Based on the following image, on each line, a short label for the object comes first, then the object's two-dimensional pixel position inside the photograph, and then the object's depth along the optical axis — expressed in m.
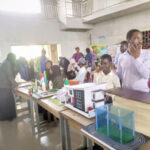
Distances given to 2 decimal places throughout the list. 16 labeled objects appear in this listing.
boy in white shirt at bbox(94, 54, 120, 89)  1.65
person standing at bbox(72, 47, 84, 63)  4.79
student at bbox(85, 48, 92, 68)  4.68
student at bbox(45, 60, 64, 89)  2.33
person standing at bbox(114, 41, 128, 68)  2.43
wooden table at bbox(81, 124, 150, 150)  0.78
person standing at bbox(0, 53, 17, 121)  2.83
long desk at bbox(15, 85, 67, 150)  1.42
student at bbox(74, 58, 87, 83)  3.10
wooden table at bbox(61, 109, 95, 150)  1.12
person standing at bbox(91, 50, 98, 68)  4.67
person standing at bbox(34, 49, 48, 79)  4.10
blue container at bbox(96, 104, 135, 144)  0.83
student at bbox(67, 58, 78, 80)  3.78
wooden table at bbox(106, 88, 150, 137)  0.83
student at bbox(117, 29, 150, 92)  1.37
